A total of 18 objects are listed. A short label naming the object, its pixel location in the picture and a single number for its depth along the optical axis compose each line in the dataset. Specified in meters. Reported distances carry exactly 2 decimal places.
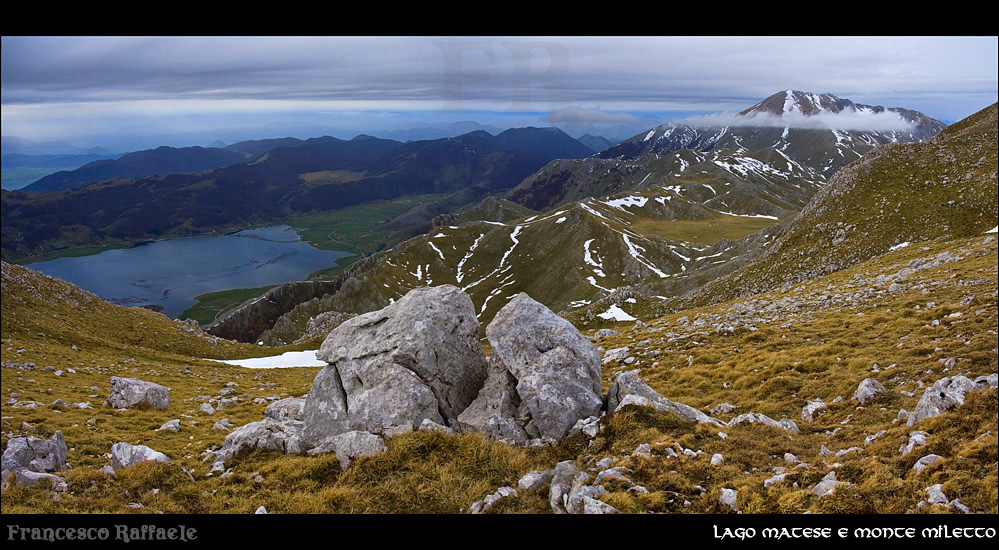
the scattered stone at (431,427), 12.22
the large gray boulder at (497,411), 12.65
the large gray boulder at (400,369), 13.54
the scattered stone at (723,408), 14.38
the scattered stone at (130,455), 11.88
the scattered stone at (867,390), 11.87
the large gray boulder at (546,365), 12.75
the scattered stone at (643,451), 10.30
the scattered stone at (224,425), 17.52
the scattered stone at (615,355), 24.48
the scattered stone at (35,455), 10.70
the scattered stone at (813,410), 12.43
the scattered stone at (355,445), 11.19
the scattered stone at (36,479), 10.20
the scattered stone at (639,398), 12.49
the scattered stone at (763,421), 11.65
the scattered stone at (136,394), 20.47
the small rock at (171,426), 16.88
